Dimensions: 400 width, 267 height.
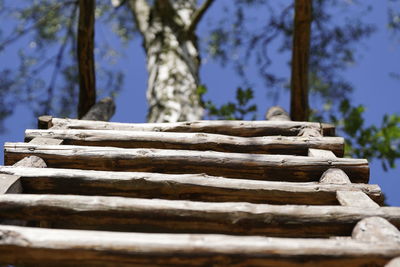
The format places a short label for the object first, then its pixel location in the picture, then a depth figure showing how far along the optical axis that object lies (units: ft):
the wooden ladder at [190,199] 4.95
